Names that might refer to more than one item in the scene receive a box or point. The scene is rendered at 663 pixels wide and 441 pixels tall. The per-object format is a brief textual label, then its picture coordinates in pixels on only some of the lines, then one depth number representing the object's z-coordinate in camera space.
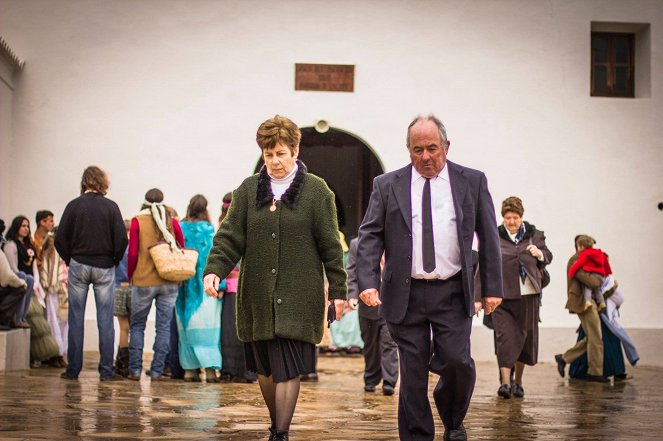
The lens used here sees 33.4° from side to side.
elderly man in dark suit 5.97
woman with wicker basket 11.04
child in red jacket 13.37
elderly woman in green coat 6.04
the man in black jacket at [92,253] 10.66
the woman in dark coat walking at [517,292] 10.50
